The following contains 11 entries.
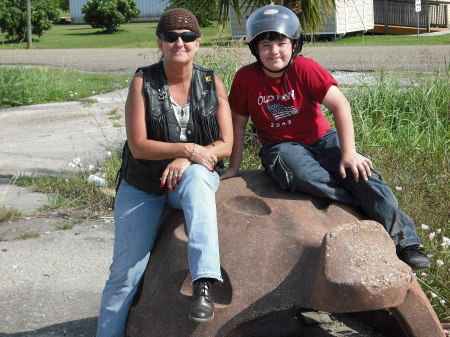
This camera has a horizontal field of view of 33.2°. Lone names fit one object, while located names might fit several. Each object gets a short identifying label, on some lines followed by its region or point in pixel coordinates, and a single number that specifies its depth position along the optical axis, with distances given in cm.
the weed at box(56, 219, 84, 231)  615
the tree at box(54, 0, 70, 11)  6203
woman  360
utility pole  2050
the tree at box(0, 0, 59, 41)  3052
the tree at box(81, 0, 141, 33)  3662
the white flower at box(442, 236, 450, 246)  447
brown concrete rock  295
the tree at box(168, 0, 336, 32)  705
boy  365
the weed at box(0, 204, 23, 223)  637
